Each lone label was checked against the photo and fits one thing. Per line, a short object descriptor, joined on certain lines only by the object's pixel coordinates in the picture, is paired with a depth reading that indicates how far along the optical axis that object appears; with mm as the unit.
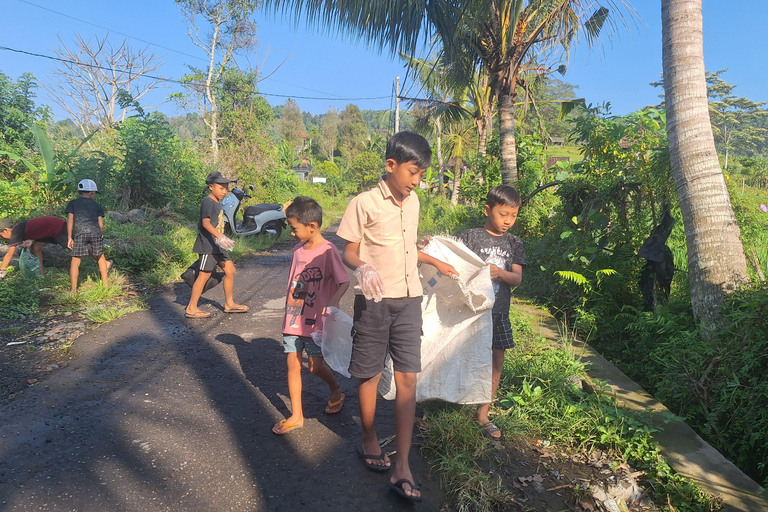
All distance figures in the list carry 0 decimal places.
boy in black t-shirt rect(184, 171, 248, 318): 5531
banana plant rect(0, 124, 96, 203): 9883
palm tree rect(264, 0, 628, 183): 6848
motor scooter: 11250
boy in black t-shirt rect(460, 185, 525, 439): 3111
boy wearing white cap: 6188
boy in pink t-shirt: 3168
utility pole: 25541
